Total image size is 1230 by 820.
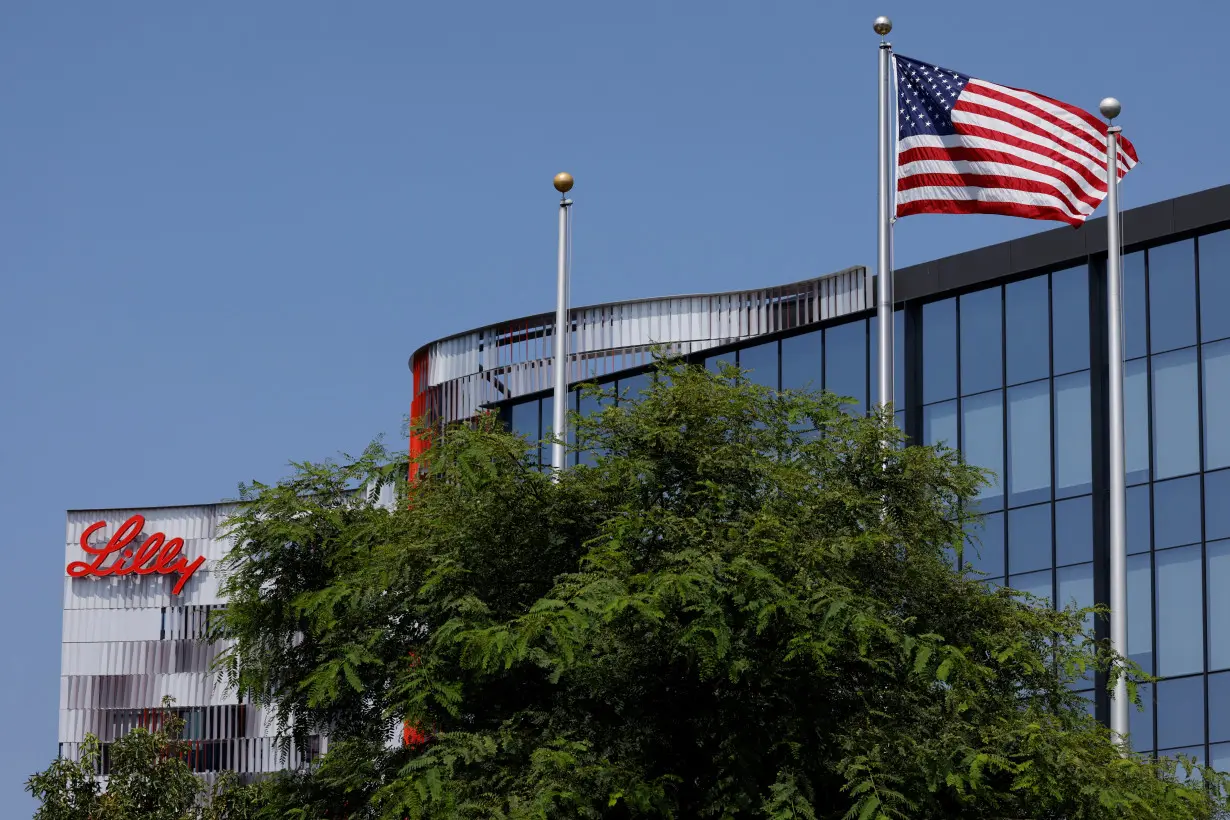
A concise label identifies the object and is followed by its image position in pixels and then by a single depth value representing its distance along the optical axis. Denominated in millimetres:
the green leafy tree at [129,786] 43062
